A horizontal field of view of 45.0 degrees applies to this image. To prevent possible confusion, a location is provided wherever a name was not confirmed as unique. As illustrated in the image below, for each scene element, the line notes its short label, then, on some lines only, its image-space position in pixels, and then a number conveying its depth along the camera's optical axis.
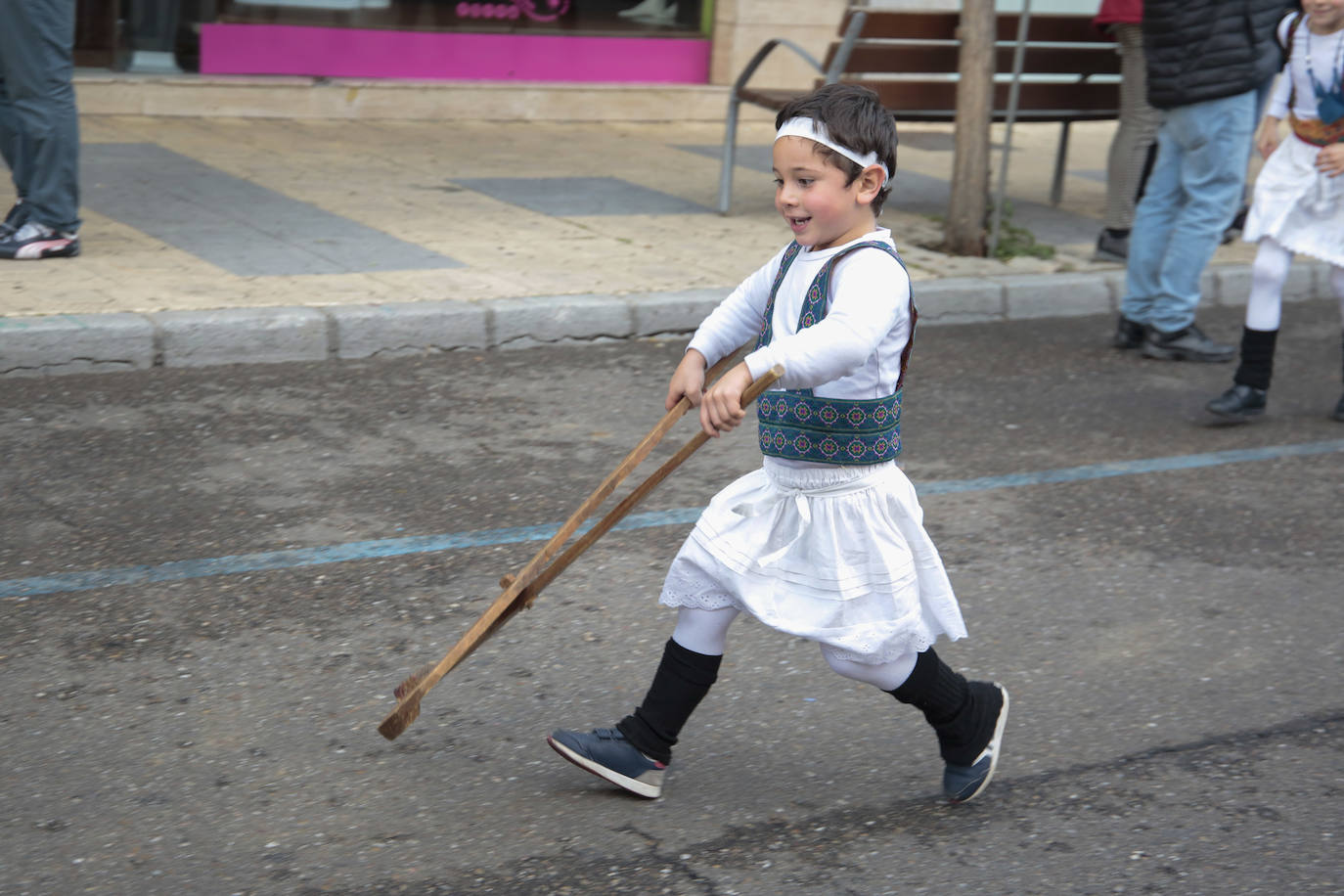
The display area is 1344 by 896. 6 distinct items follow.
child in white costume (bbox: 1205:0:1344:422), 5.80
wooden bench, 8.52
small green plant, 8.23
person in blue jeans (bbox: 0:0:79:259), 6.48
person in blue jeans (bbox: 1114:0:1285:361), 6.50
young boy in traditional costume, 2.81
